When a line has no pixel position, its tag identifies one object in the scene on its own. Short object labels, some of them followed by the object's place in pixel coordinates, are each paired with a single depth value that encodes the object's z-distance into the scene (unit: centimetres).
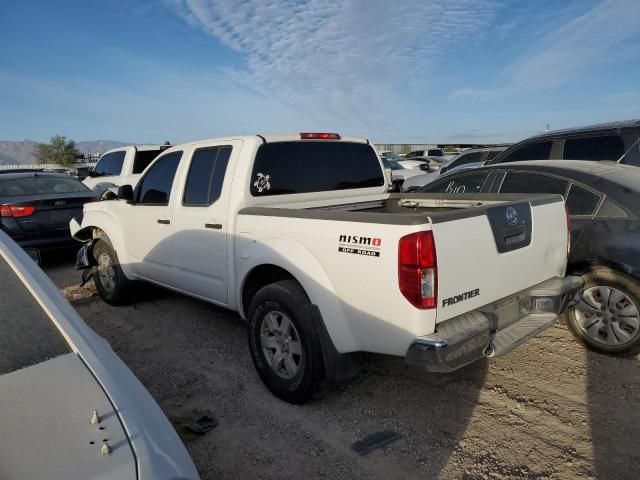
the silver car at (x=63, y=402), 134
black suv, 513
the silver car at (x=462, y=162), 1150
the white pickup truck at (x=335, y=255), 248
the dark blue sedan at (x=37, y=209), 703
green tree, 5772
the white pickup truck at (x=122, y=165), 1013
